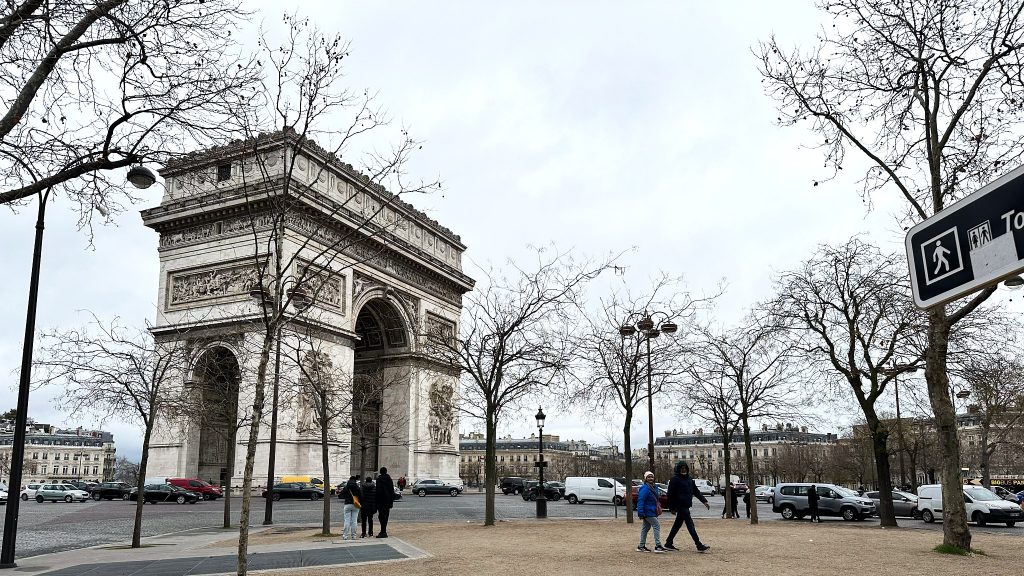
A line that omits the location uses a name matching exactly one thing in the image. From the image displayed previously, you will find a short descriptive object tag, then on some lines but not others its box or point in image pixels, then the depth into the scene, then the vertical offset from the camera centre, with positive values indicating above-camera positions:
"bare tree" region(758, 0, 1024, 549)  13.69 +5.97
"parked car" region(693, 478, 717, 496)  67.38 -4.10
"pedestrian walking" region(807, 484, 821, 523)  29.22 -2.28
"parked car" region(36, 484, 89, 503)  48.25 -2.88
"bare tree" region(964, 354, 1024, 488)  20.98 +1.67
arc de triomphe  38.31 +6.97
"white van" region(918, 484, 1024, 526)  28.91 -2.57
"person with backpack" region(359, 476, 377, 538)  19.05 -1.40
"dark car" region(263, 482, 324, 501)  39.59 -2.34
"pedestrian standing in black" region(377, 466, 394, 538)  18.69 -1.30
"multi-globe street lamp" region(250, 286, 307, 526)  10.09 +1.18
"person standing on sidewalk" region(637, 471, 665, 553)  14.30 -1.24
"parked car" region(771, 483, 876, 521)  30.91 -2.52
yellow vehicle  39.41 -1.75
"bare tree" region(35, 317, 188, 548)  18.08 +1.69
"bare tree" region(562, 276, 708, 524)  27.12 +2.66
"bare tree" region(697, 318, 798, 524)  28.45 +2.57
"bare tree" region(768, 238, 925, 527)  24.14 +3.66
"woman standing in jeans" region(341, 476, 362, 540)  17.92 -1.49
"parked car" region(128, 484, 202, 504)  39.50 -2.43
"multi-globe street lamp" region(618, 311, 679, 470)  24.08 +3.57
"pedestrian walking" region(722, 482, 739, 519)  29.67 -2.51
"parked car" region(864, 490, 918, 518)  34.28 -2.88
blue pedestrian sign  2.68 +0.72
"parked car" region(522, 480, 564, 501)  47.16 -3.22
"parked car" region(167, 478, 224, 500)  40.03 -2.18
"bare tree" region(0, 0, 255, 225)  9.09 +4.50
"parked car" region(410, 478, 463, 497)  49.78 -2.79
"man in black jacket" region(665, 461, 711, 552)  14.44 -1.06
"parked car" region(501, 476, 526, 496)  64.25 -3.51
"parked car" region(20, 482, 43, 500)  51.40 -2.87
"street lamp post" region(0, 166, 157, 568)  13.03 +0.31
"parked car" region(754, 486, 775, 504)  56.44 -3.95
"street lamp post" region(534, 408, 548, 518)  28.80 -2.25
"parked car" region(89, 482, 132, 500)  50.37 -2.84
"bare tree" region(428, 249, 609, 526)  24.19 +2.65
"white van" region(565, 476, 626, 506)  45.12 -2.76
